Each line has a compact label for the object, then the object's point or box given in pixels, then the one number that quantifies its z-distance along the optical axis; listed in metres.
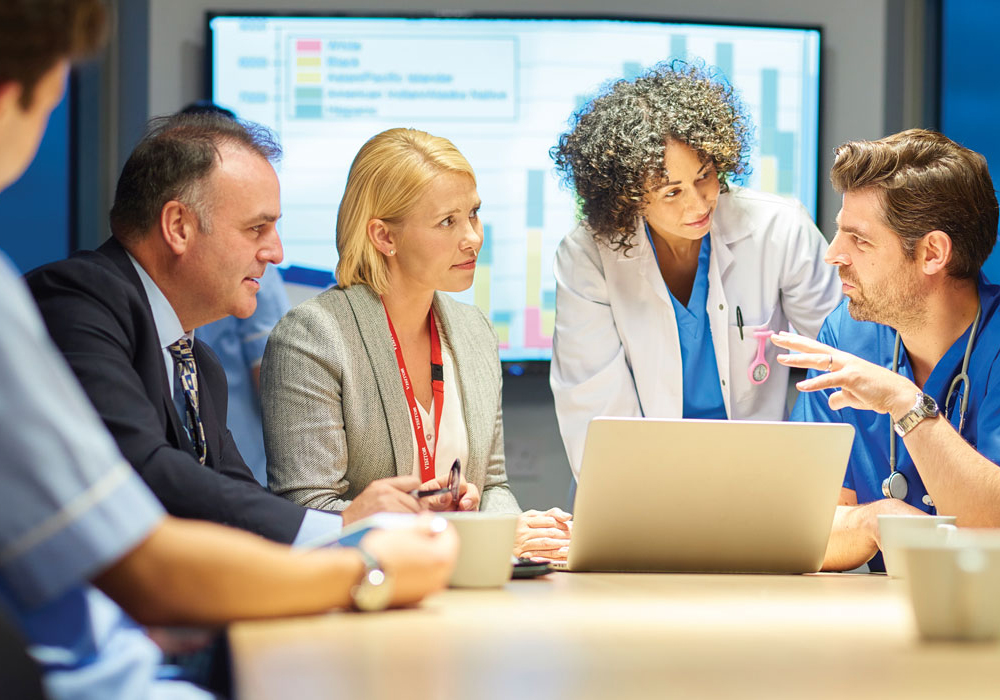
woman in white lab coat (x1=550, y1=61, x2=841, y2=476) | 2.76
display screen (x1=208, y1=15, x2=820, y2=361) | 3.81
